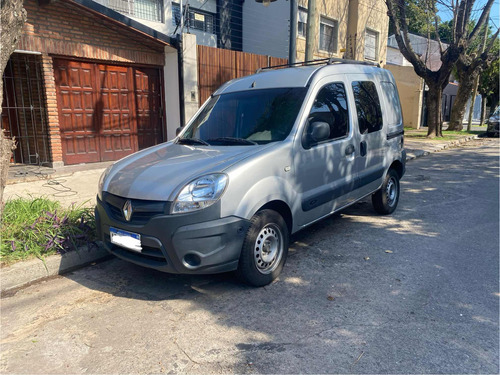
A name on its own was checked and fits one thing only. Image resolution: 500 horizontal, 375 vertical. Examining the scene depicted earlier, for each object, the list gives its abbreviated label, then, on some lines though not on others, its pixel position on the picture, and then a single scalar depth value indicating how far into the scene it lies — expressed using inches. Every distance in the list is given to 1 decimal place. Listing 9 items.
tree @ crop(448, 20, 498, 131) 680.4
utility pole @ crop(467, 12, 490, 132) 752.3
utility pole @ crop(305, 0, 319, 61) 331.3
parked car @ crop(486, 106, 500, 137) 771.4
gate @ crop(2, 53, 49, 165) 329.7
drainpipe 394.3
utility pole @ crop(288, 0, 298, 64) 327.3
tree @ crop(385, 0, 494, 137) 592.1
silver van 130.8
